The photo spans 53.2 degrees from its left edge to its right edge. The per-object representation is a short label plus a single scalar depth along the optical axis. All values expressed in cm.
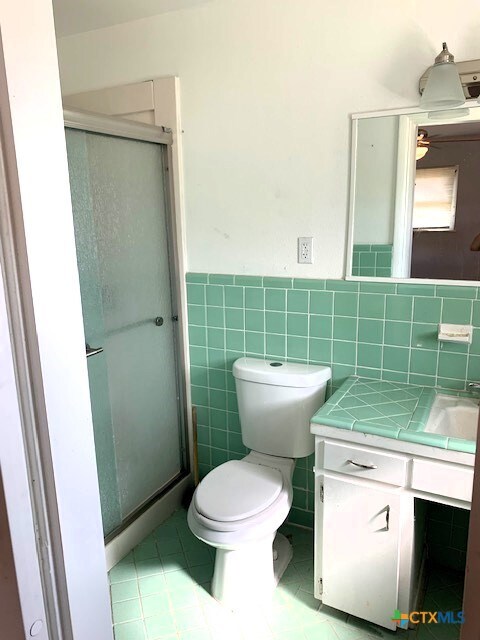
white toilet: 168
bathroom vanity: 146
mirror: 169
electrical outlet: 197
